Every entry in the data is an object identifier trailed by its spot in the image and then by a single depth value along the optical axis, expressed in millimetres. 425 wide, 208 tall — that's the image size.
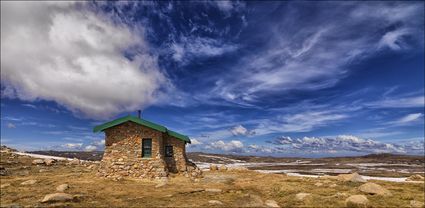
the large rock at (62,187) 19230
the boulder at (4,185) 20012
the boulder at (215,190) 21125
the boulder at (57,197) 15941
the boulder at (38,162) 37319
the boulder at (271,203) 17200
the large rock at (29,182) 21688
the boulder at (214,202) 17002
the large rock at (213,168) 38344
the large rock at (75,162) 41500
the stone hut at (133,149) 27266
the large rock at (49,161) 38194
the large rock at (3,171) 26341
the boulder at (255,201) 17250
